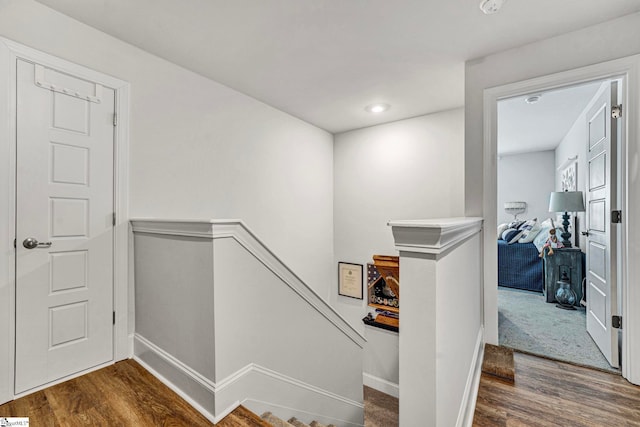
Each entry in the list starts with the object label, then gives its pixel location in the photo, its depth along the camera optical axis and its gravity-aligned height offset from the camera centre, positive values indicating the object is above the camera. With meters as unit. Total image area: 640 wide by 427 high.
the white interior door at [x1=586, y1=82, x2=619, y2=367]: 2.07 -0.09
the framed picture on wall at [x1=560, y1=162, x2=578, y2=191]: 4.49 +0.62
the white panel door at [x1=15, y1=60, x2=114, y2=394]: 1.66 -0.06
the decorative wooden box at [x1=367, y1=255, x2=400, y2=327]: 3.04 -0.97
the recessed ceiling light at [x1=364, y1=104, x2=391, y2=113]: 3.28 +1.22
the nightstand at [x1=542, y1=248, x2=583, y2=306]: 3.56 -0.68
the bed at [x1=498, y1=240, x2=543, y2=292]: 4.38 -0.80
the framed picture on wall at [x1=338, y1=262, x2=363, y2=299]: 4.09 -0.92
